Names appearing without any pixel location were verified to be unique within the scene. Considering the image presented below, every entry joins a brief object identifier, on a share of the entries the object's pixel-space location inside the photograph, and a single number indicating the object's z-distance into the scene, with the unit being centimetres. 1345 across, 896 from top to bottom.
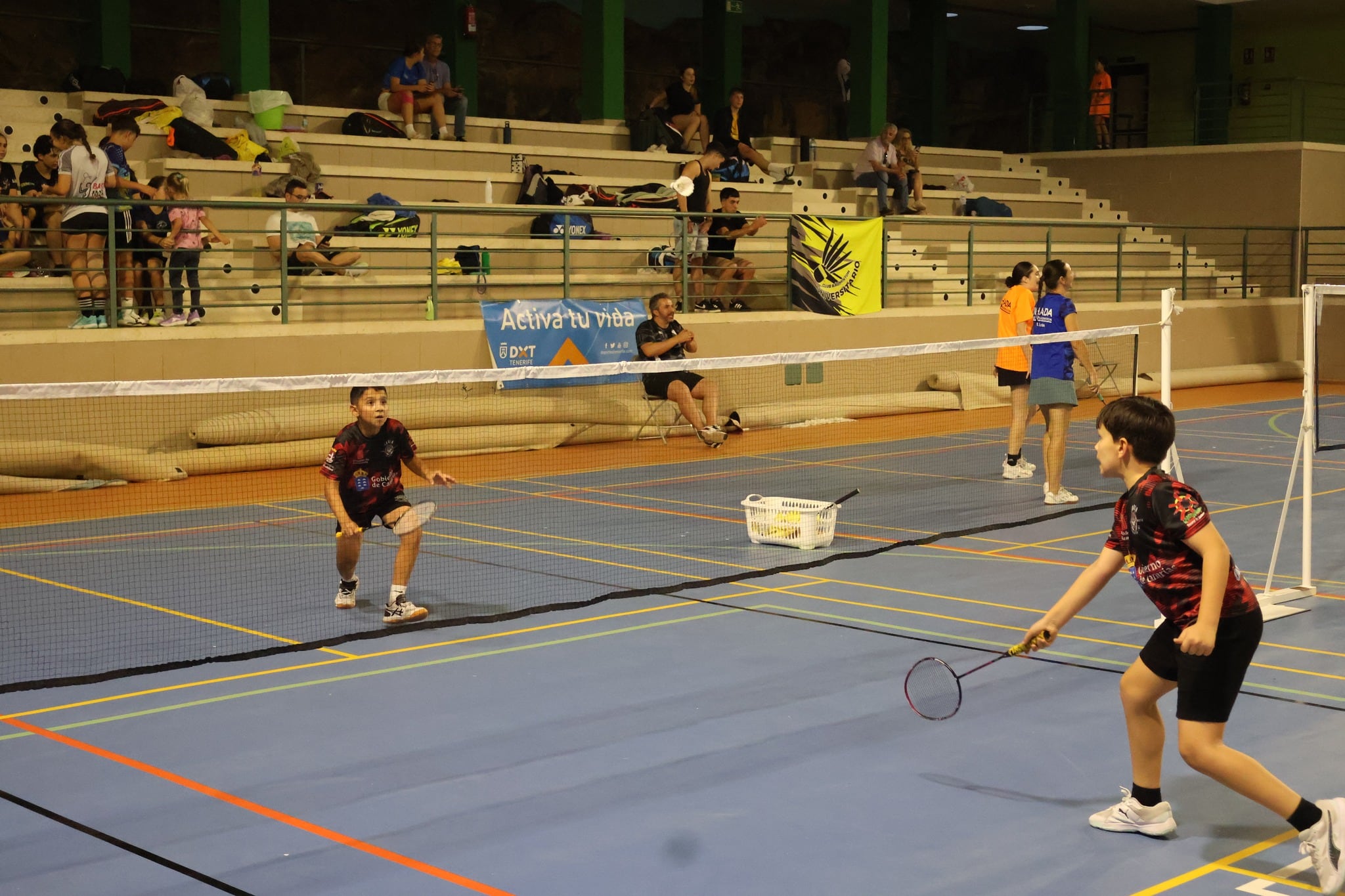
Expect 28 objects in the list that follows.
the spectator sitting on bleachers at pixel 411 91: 2081
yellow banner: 1995
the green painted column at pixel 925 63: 3341
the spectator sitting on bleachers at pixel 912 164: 2498
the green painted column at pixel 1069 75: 3148
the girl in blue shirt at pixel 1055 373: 1196
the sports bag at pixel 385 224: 1719
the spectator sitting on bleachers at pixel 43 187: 1518
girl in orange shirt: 1284
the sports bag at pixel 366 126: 2017
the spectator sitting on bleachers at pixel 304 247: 1599
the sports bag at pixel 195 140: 1767
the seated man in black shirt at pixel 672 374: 1600
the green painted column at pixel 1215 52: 3247
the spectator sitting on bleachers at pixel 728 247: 1969
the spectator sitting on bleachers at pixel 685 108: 2352
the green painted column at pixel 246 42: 1970
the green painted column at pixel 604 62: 2409
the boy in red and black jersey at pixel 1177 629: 455
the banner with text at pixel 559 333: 1669
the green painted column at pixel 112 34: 2198
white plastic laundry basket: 1025
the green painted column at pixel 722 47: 2992
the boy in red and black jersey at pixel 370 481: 821
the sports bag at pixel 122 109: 1812
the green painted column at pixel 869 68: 2814
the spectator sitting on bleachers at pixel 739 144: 2383
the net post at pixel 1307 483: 821
